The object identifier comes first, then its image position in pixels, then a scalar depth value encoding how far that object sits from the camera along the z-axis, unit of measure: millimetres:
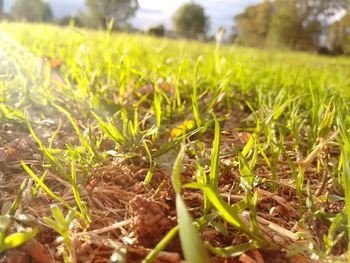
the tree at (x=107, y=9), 51344
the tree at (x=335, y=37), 18008
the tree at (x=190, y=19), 57688
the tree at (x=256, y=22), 37656
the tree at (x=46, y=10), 57350
